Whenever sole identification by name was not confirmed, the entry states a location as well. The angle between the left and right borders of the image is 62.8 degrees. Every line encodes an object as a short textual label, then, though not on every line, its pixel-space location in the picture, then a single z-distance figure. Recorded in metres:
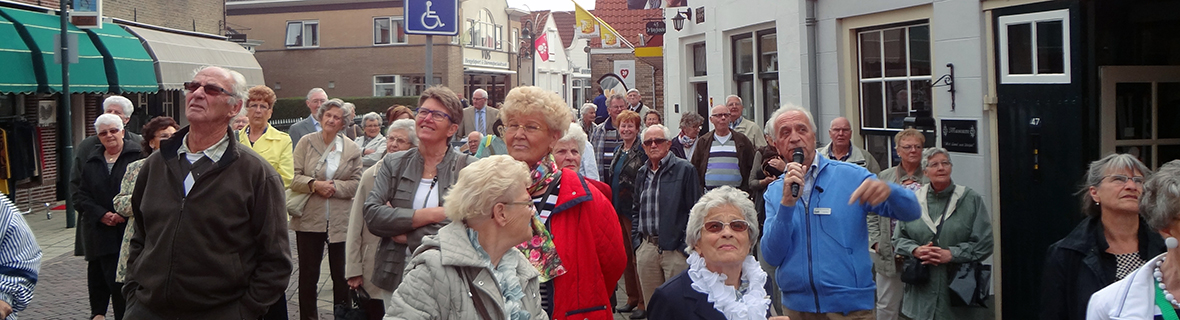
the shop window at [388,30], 44.38
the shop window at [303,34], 44.50
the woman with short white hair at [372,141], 7.84
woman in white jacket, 2.83
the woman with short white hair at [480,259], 3.05
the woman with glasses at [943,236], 5.97
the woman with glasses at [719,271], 3.53
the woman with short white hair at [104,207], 6.83
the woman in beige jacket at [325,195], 7.13
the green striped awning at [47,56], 16.64
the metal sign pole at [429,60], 13.21
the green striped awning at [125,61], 19.45
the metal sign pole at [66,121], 14.30
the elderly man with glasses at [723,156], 8.69
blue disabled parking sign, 13.11
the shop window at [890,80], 8.16
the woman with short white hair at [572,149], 5.78
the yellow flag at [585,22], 27.13
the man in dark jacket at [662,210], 7.14
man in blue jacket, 4.52
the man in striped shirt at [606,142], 10.82
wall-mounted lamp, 14.09
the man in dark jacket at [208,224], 3.93
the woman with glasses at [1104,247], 4.00
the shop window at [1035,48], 6.37
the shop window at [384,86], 45.03
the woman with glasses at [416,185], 4.49
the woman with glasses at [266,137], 6.92
